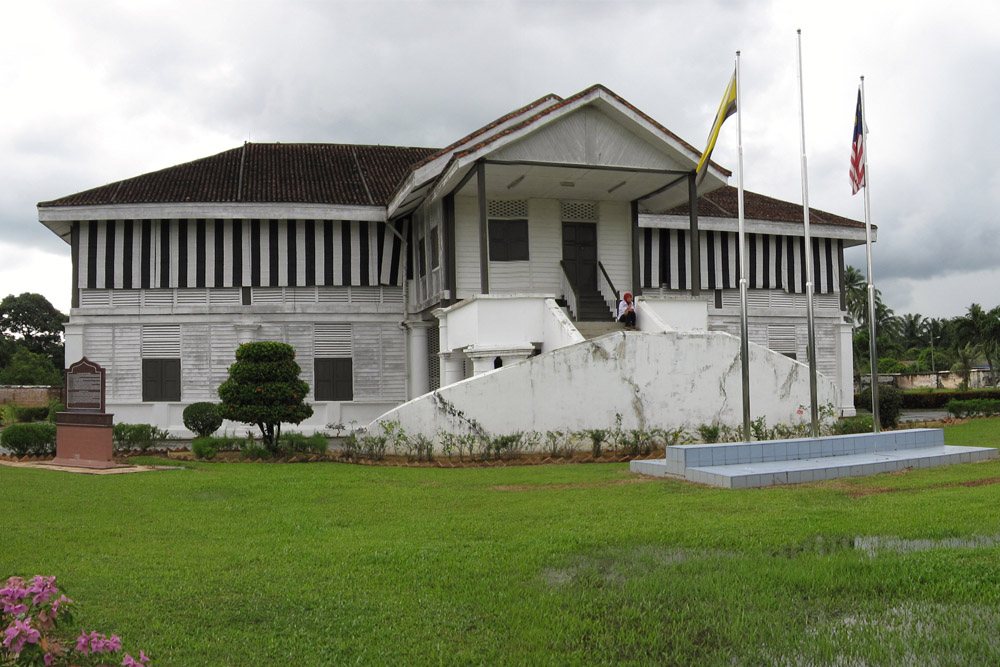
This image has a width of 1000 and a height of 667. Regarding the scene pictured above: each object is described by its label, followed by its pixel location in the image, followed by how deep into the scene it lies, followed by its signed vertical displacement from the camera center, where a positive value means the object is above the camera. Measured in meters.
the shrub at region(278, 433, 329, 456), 15.98 -1.01
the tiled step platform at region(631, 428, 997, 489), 10.98 -1.10
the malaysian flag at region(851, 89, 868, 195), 15.01 +4.13
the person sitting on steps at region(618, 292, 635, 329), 19.36 +1.73
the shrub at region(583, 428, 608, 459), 15.16 -0.94
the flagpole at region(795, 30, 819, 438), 13.85 +1.34
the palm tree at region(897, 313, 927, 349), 93.88 +6.00
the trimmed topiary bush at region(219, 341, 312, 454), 15.90 +0.06
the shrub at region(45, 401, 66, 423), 20.00 -0.34
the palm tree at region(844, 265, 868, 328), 74.06 +7.62
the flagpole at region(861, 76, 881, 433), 14.55 +1.18
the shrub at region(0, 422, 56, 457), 16.59 -0.85
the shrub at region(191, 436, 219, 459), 16.16 -1.07
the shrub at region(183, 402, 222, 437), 19.27 -0.58
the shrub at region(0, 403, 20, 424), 30.64 -0.69
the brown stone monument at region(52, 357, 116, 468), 14.68 -0.49
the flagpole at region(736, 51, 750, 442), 12.85 +1.02
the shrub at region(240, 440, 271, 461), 15.73 -1.12
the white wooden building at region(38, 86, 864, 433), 21.50 +3.58
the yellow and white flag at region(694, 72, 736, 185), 13.78 +4.58
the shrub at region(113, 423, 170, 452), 17.33 -0.86
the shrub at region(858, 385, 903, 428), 20.65 -0.56
